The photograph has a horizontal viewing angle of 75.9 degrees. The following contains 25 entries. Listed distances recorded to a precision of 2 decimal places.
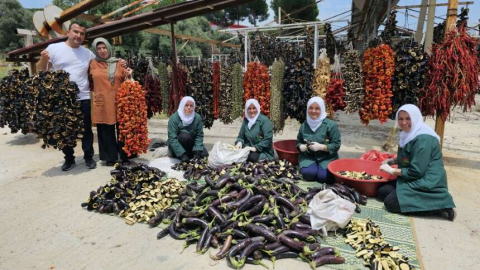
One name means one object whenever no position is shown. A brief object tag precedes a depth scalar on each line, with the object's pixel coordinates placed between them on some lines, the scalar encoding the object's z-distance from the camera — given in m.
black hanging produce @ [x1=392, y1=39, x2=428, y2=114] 4.64
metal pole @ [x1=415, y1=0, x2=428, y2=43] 5.64
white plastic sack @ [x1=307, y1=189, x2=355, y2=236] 3.00
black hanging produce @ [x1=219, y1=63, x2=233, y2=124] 5.96
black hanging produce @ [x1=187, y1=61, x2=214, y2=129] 5.82
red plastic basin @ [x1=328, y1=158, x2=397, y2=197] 3.95
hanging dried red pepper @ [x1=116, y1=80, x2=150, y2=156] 4.98
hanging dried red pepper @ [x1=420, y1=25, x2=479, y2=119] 4.40
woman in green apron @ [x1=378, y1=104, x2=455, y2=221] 3.36
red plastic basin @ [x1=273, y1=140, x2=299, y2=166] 5.28
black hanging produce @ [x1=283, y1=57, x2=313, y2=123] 5.26
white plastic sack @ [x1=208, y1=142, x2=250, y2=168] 4.92
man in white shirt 4.87
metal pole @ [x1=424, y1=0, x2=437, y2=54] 4.96
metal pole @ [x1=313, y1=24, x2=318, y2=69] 7.85
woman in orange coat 4.99
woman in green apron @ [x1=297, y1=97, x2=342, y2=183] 4.52
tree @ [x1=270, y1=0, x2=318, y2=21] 22.25
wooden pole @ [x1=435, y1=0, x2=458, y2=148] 4.60
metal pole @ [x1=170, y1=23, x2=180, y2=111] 5.71
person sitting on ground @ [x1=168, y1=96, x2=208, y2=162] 5.27
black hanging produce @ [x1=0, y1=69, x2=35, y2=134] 6.49
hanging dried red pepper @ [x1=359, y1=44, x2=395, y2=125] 4.73
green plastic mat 2.68
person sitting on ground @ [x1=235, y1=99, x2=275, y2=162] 5.12
